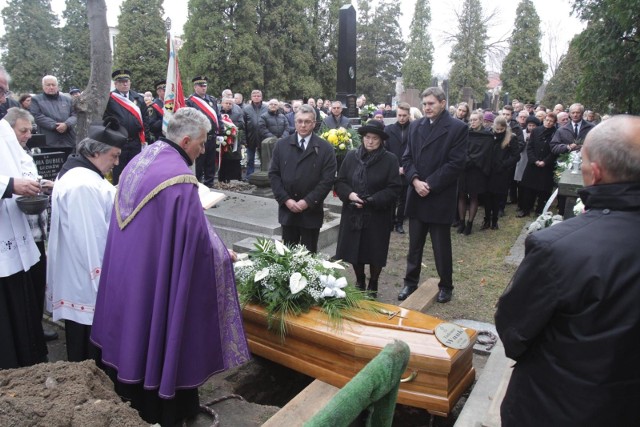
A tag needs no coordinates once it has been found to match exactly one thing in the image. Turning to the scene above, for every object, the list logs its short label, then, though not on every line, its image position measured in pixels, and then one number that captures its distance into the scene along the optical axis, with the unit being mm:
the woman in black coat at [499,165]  8539
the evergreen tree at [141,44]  31094
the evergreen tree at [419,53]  42188
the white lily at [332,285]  3756
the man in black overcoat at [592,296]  1844
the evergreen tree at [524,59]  37281
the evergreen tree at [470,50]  39281
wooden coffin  3244
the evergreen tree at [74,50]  36750
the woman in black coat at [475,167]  8359
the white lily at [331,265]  4027
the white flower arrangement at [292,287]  3725
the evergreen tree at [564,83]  28062
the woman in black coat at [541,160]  9211
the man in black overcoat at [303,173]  5195
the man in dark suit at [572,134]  8539
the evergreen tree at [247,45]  27453
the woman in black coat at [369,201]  5160
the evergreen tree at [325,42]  33656
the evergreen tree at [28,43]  34938
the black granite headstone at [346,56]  14016
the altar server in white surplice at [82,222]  3338
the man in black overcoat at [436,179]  5148
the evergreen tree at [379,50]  43469
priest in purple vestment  2904
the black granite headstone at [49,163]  4914
